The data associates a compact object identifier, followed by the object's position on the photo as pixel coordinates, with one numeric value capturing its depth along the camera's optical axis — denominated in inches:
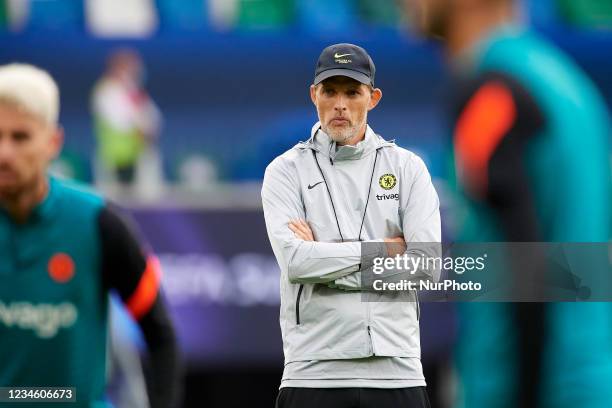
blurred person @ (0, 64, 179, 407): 331.0
